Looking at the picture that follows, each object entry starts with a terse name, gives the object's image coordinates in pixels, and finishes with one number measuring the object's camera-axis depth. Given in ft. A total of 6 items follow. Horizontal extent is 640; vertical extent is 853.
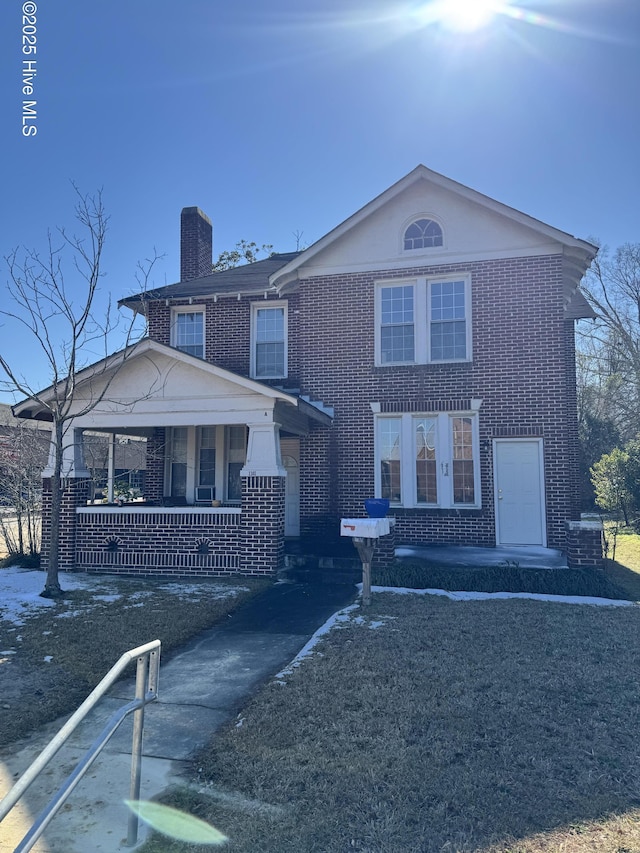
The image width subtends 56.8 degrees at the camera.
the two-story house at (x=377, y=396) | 36.50
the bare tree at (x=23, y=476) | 40.98
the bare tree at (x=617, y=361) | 103.24
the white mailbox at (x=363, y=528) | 26.76
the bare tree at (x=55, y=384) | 29.78
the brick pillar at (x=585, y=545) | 31.53
